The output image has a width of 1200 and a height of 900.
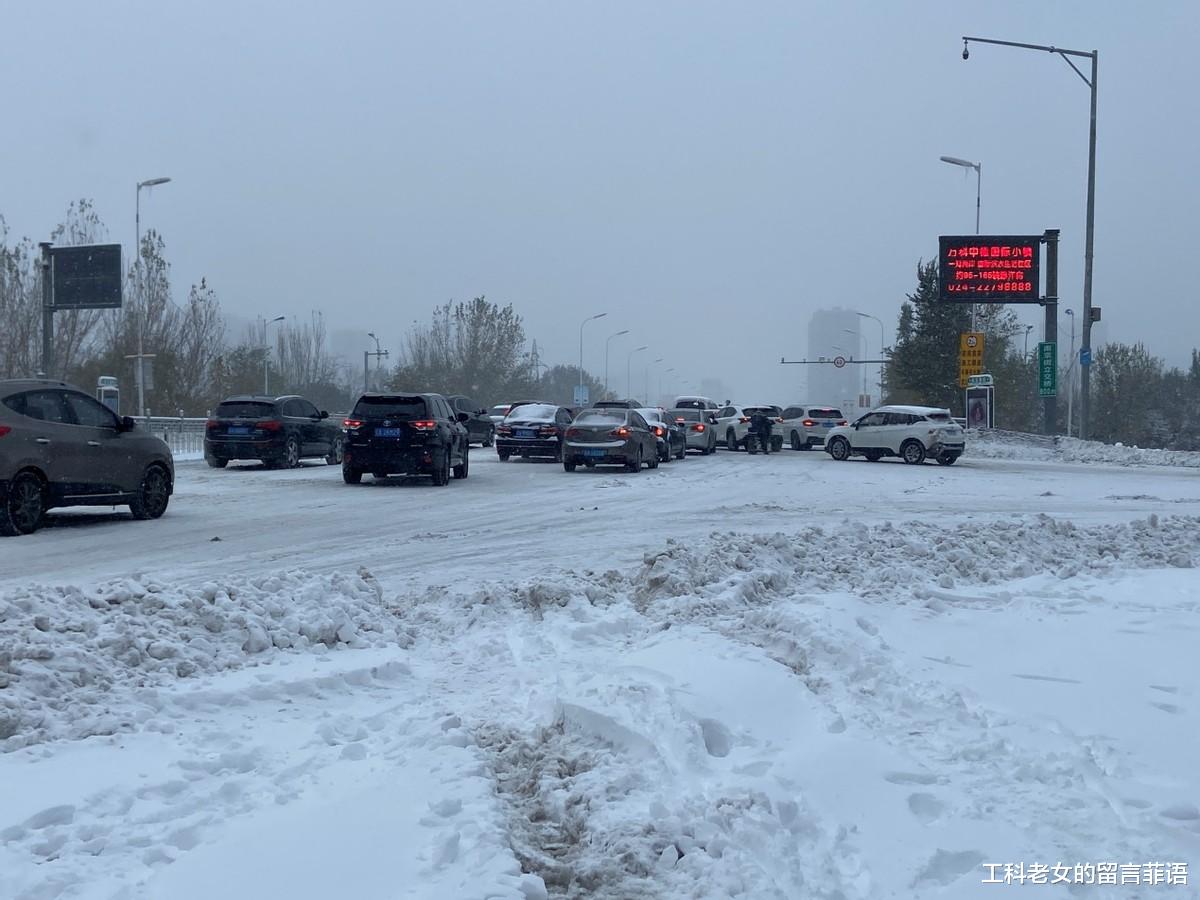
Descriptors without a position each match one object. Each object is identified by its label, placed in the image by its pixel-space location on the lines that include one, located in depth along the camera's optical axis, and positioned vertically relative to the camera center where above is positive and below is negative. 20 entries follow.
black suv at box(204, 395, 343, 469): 25.45 -0.72
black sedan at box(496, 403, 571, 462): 30.61 -0.81
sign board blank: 32.66 +3.58
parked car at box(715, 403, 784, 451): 40.32 -0.63
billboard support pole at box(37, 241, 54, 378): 31.52 +2.87
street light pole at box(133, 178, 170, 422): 34.41 +4.13
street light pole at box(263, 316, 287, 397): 69.26 +2.90
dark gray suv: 12.52 -0.70
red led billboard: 41.41 +5.36
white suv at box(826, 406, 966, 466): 32.59 -0.77
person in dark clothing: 39.75 -0.71
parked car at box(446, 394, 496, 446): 41.09 -0.83
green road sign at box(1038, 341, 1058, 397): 41.69 +1.63
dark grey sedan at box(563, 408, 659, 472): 25.70 -0.83
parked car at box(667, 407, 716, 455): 37.88 -0.85
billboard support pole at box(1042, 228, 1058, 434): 41.75 +4.61
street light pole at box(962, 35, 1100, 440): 35.25 +5.49
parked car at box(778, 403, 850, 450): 45.88 -0.63
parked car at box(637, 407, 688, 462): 30.73 -0.81
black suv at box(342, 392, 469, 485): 20.81 -0.66
